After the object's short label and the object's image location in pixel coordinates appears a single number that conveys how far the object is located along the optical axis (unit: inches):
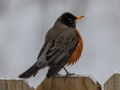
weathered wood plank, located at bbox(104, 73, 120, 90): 266.8
